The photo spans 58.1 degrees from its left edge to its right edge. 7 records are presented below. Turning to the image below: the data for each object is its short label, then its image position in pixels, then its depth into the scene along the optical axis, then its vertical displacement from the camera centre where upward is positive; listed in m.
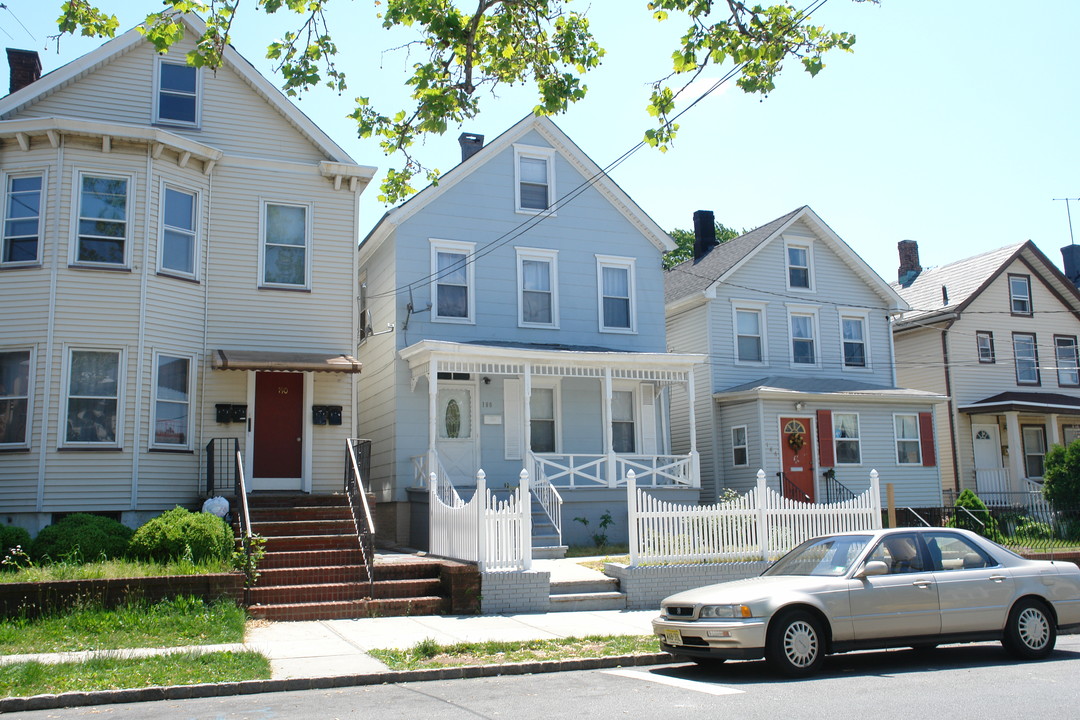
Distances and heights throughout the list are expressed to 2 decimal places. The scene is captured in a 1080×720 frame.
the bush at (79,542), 13.59 -0.34
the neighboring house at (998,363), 29.50 +4.23
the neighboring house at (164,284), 16.27 +4.10
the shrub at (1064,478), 22.95 +0.44
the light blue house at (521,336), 20.64 +3.94
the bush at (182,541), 13.37 -0.35
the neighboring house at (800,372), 25.41 +3.61
